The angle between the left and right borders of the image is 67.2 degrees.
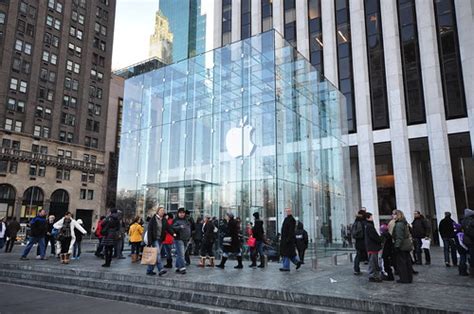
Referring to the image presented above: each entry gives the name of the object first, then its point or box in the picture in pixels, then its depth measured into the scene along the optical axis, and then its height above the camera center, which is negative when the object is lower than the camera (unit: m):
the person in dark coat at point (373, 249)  9.13 -0.86
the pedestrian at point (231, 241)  11.64 -0.84
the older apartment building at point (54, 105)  49.12 +16.80
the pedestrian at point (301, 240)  13.39 -0.94
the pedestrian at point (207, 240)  11.92 -0.82
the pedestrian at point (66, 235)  12.99 -0.71
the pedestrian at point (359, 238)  10.41 -0.68
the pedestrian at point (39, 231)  13.34 -0.58
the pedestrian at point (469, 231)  9.06 -0.40
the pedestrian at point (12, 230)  19.03 -0.78
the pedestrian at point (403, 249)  8.70 -0.81
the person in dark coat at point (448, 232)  11.22 -0.53
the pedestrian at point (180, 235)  10.18 -0.58
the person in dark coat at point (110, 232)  11.59 -0.54
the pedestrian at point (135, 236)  13.75 -0.80
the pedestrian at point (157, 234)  9.65 -0.50
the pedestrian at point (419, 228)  12.23 -0.44
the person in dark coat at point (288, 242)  10.76 -0.80
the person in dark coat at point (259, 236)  11.70 -0.68
